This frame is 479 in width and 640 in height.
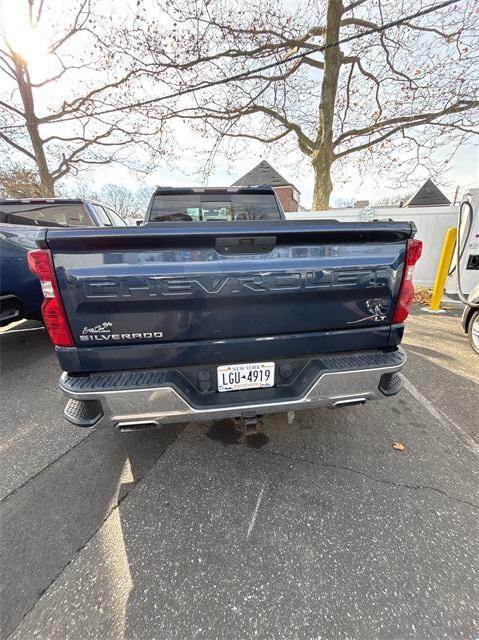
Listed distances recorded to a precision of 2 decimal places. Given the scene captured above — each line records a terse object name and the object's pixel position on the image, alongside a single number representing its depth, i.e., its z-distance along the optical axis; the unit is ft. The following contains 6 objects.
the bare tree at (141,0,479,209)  33.68
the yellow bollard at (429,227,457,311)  21.56
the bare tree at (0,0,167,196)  47.52
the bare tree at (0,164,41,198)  57.06
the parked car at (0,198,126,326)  11.56
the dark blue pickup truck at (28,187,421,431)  5.39
